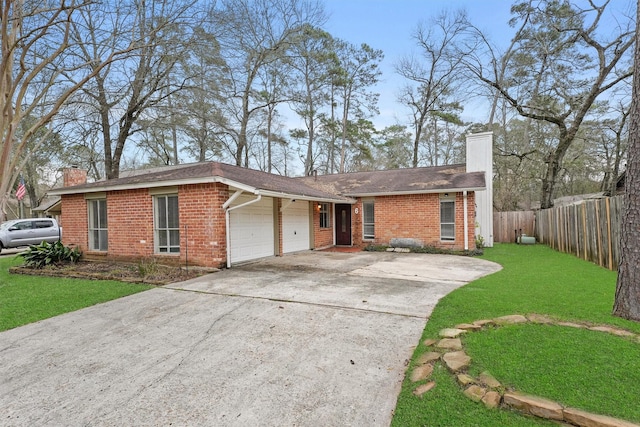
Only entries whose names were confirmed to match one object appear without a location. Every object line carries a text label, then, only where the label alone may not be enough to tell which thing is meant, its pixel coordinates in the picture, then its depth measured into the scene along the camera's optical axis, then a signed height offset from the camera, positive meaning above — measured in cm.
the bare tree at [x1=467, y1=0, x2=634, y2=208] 1491 +748
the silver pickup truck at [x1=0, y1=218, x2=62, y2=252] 1527 -38
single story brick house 838 +19
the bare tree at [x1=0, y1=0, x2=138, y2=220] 704 +403
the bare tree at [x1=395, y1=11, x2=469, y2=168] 2022 +982
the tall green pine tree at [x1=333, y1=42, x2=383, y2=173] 2347 +981
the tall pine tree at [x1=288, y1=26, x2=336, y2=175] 2058 +973
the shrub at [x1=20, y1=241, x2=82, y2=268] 914 -90
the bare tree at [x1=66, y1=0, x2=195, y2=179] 916 +571
